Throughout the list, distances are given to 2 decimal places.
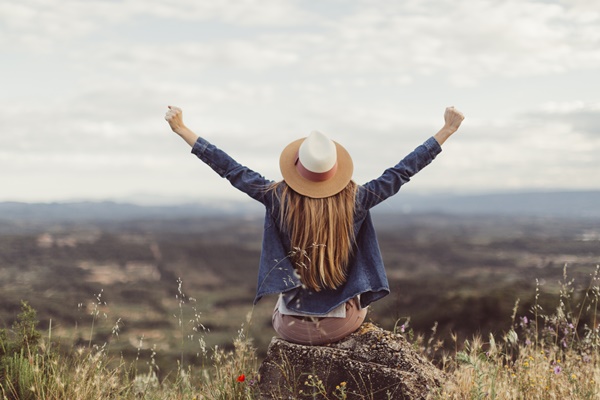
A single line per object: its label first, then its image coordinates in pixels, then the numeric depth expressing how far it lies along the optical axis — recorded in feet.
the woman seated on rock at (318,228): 13.57
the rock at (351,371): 13.11
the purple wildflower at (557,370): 14.03
